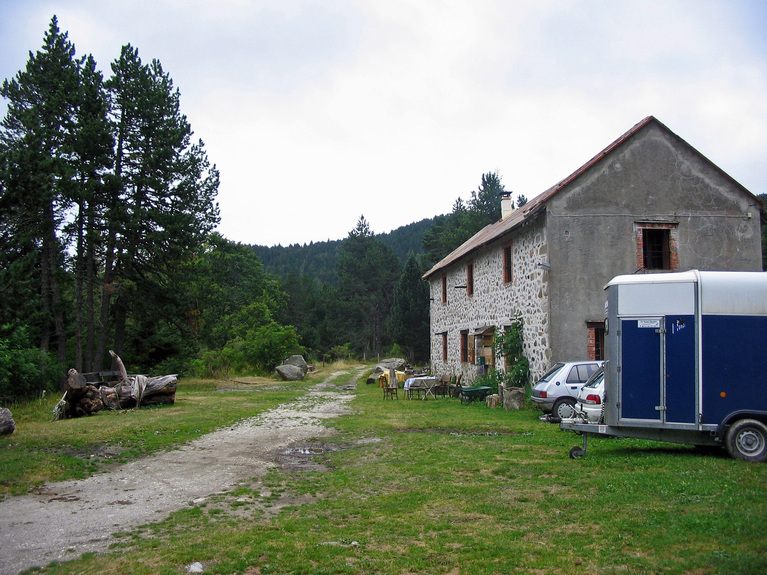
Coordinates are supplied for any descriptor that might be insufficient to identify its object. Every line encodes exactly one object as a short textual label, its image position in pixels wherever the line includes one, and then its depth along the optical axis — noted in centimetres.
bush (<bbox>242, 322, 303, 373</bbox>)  3788
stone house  1775
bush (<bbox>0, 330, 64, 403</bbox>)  1853
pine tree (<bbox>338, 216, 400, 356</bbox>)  7206
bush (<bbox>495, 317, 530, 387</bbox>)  1927
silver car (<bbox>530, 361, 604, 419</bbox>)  1498
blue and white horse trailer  909
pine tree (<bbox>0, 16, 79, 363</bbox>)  2292
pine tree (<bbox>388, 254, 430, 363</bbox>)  4762
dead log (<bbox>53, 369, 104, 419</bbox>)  1706
